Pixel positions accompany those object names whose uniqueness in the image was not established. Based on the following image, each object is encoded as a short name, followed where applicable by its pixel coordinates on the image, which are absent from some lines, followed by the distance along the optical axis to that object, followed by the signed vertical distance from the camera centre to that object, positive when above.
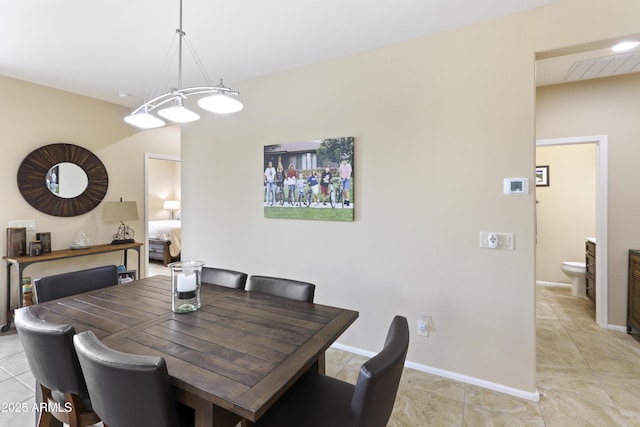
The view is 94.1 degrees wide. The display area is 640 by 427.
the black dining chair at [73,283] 2.01 -0.51
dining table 1.05 -0.58
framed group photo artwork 2.69 +0.32
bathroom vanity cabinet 3.50 -0.69
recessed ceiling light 2.00 +1.30
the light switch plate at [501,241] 2.13 -0.20
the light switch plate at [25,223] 3.28 -0.12
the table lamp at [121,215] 3.85 -0.03
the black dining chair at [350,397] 1.00 -0.82
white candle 1.69 -0.40
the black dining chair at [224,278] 2.23 -0.50
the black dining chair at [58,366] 1.26 -0.67
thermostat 2.07 +0.19
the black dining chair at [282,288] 1.94 -0.51
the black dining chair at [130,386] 1.01 -0.60
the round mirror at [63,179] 3.38 +0.40
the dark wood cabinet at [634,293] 2.88 -0.80
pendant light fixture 1.62 +0.61
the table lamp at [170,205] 8.84 +0.22
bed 5.95 -0.61
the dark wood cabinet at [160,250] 5.95 -0.77
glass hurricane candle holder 1.69 -0.42
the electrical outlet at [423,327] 2.43 -0.94
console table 3.05 -0.48
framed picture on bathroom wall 4.60 +0.58
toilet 4.01 -0.86
